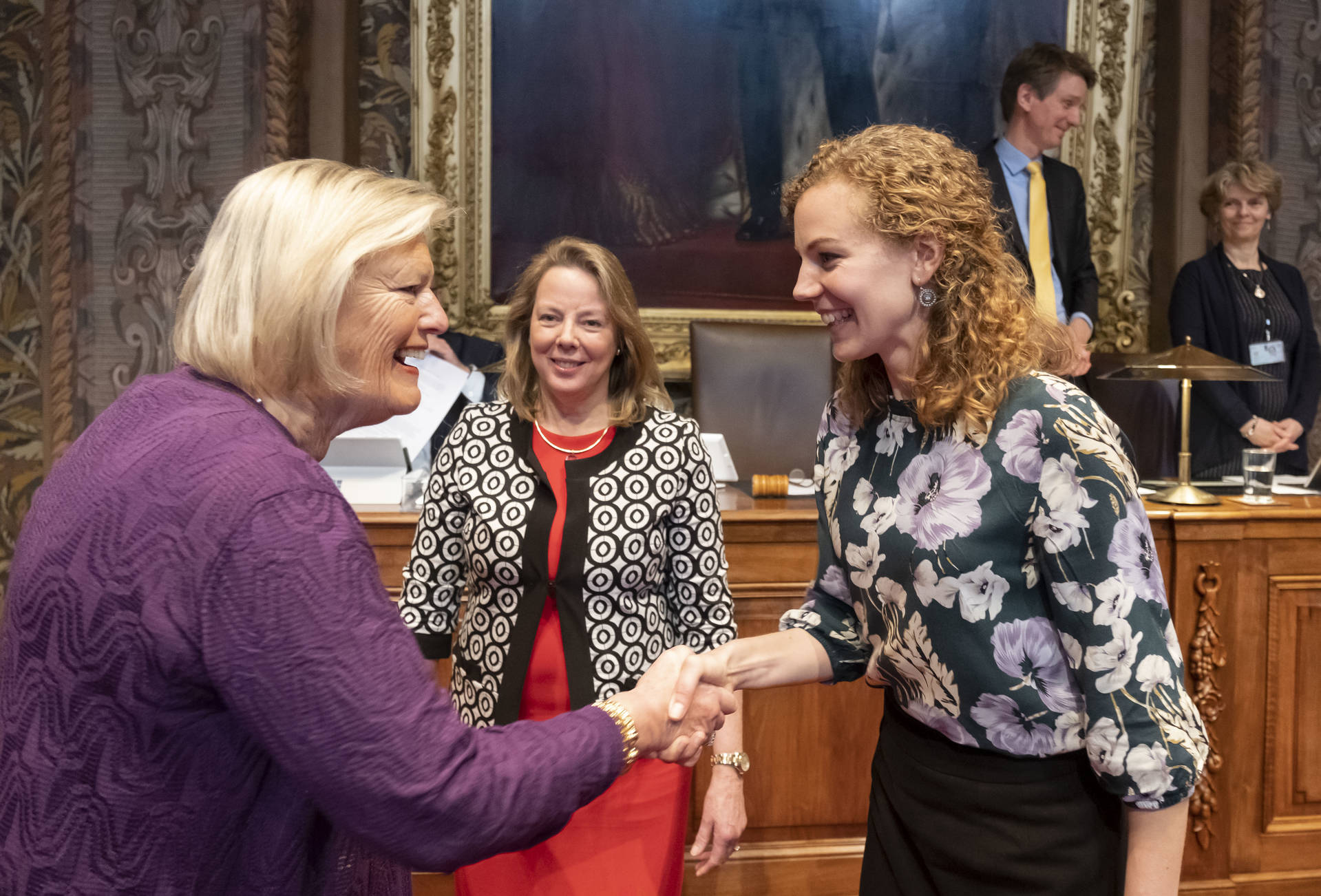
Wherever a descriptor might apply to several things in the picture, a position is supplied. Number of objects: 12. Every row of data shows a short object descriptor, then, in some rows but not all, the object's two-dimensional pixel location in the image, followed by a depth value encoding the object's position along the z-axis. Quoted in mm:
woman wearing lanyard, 3959
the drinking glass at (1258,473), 2953
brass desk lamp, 2855
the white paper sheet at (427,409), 2975
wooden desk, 2648
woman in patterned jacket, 1818
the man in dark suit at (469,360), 3234
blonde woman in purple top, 864
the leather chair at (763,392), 3885
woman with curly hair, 1148
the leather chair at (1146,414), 4441
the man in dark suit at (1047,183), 4039
